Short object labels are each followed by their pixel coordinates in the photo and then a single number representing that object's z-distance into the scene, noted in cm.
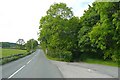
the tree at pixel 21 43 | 6748
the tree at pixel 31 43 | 5733
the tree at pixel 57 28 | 1959
